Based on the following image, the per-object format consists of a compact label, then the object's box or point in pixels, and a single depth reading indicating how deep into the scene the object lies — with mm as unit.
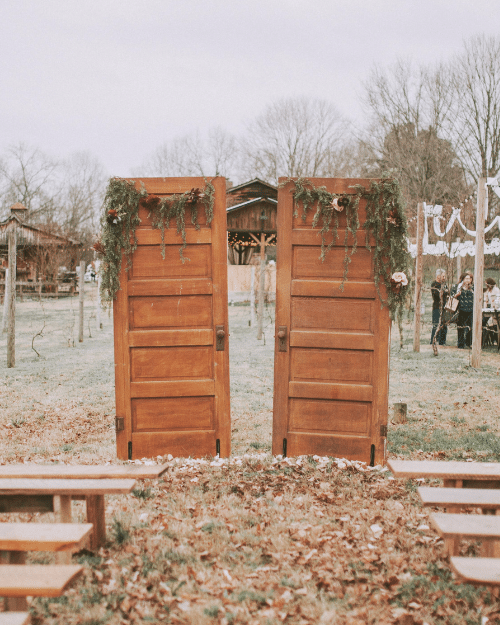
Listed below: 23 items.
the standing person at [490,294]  12420
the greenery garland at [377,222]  4695
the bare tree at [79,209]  52250
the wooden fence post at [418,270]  11252
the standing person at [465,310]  12250
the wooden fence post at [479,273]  9398
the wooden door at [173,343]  4895
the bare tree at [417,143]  28453
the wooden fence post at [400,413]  6496
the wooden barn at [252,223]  26359
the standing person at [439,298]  11721
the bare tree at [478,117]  27891
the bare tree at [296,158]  43844
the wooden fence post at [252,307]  16000
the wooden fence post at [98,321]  16516
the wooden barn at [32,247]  33812
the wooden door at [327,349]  4848
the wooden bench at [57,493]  2945
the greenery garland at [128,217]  4772
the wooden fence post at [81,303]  13625
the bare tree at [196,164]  51844
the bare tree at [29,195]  49328
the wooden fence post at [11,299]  9570
